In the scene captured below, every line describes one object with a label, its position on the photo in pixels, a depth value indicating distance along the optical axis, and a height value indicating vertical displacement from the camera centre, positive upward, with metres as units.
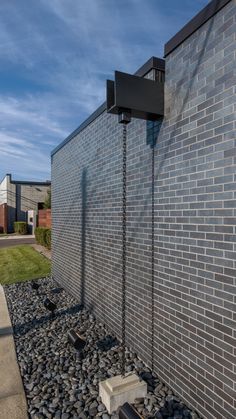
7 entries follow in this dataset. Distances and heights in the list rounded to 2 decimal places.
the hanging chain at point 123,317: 2.69 -0.91
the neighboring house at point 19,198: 26.22 +1.72
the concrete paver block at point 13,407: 2.52 -1.68
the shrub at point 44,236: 13.12 -0.90
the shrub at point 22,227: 23.34 -0.78
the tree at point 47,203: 22.26 +1.07
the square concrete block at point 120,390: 2.54 -1.52
